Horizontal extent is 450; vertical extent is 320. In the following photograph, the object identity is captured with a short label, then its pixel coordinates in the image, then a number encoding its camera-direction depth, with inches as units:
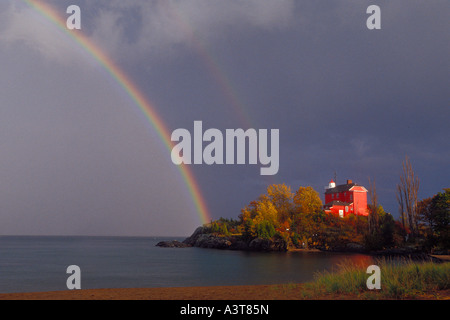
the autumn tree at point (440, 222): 2086.6
